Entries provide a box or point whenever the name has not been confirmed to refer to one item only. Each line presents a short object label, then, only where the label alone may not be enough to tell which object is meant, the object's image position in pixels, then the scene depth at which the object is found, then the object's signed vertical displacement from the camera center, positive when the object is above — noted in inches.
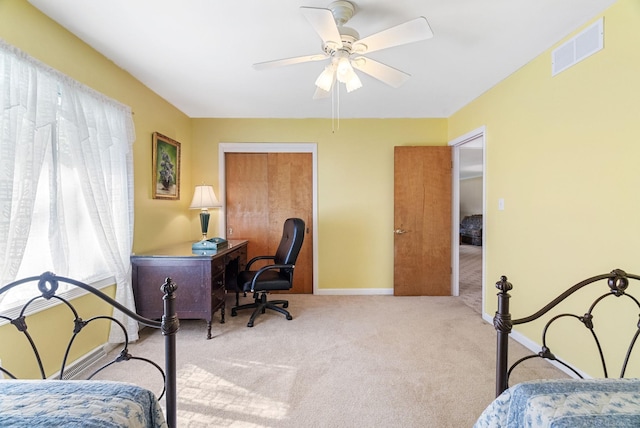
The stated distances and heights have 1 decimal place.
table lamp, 122.4 +4.5
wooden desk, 100.0 -24.2
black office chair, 114.0 -26.8
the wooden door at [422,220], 148.3 -4.2
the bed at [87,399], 30.1 -21.6
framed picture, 117.3 +19.2
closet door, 154.6 +7.4
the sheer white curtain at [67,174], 60.7 +9.9
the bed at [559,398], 31.2 -22.0
